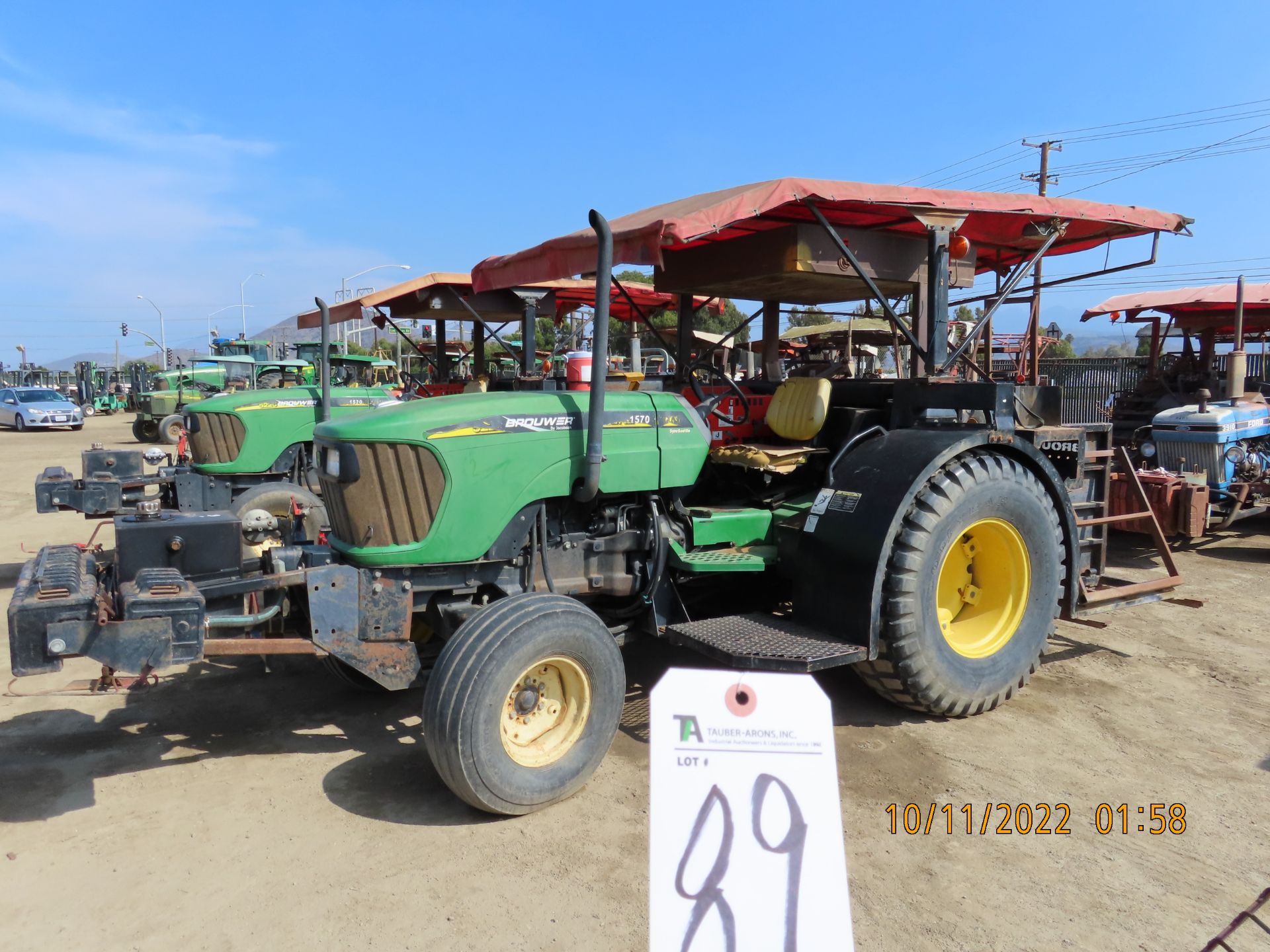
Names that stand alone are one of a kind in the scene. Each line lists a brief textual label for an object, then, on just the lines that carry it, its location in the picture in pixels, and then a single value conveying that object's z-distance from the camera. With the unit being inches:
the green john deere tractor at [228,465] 260.7
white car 1001.5
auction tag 67.5
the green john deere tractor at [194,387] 760.6
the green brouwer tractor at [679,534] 131.9
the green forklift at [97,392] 1413.6
